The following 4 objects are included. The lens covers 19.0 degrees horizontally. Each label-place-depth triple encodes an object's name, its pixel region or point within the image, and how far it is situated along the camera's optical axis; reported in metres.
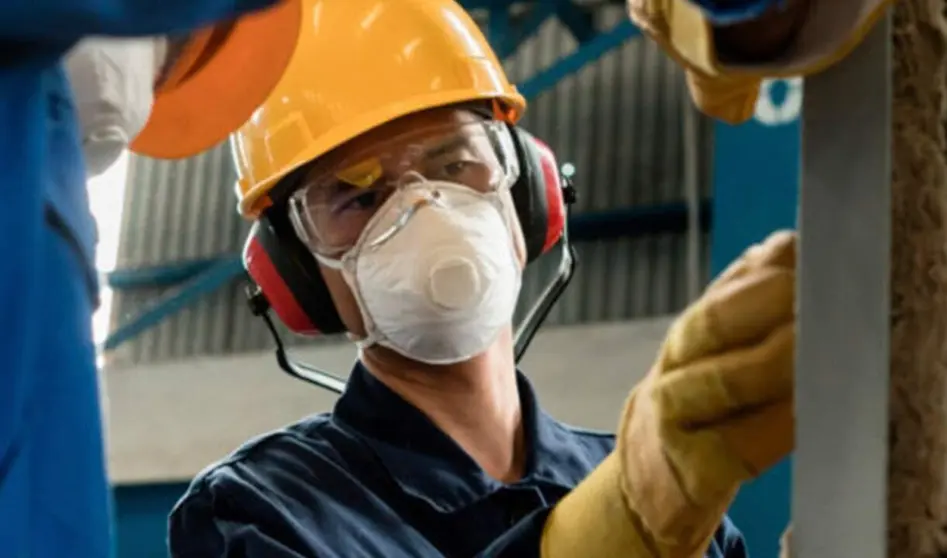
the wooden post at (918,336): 1.36
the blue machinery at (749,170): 3.07
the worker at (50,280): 1.25
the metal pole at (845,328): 1.34
